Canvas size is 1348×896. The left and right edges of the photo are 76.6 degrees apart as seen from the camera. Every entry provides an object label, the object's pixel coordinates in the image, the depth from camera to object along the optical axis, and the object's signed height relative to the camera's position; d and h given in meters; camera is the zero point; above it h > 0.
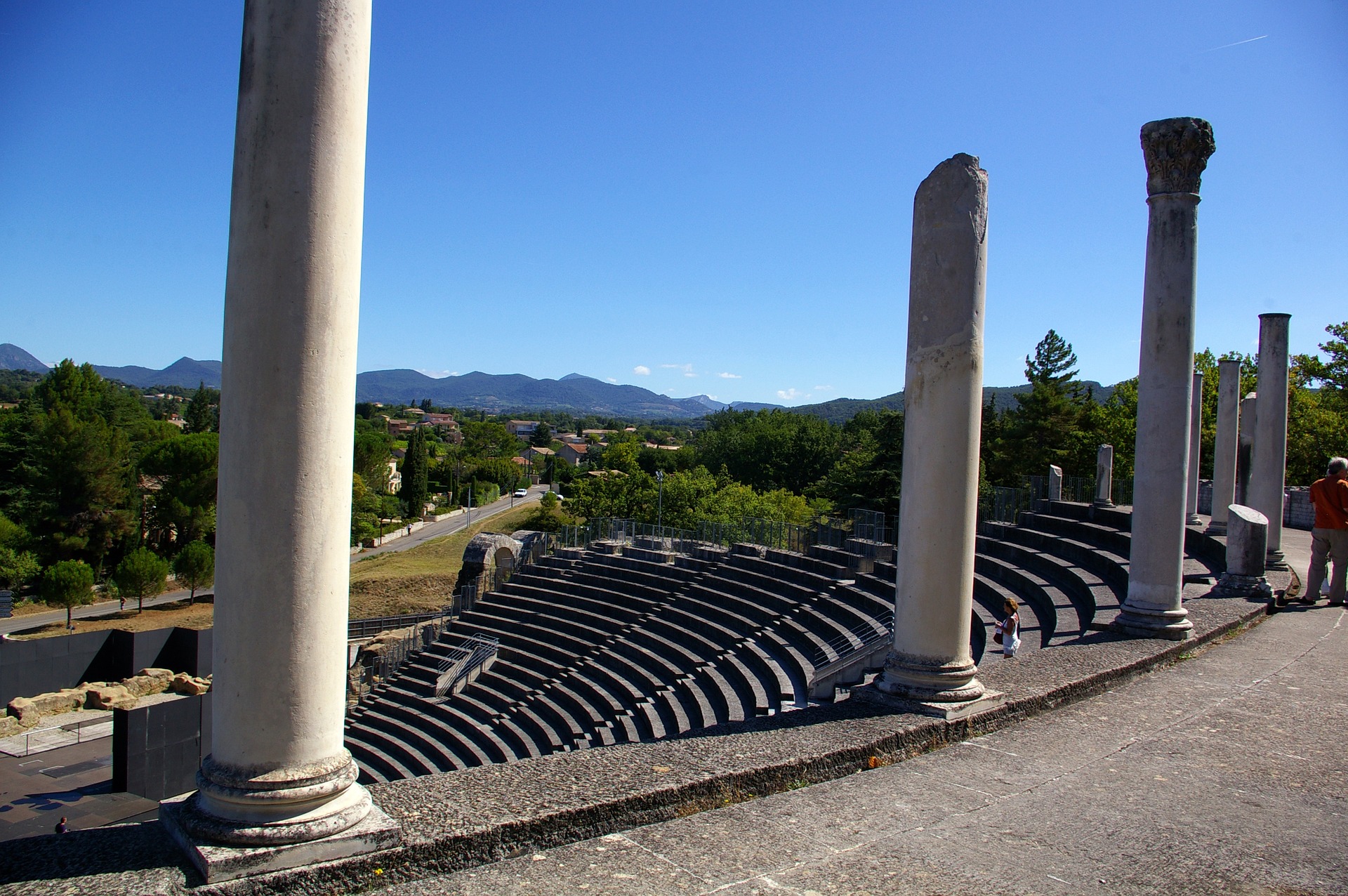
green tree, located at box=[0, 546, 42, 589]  45.72 -8.44
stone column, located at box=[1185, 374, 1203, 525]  18.19 +0.27
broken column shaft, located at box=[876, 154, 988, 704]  6.16 +0.08
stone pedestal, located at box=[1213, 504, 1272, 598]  10.80 -1.14
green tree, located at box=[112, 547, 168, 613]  42.88 -7.92
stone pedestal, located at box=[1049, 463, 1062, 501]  19.50 -0.57
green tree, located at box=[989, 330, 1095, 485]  48.88 +1.62
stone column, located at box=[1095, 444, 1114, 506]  18.72 -0.33
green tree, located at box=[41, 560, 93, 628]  40.25 -8.08
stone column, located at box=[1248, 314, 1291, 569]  13.20 +0.64
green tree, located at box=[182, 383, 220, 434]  90.50 +0.45
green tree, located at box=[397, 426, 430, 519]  86.62 -4.91
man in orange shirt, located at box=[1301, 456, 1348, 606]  10.78 -0.76
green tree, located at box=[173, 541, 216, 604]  45.88 -7.82
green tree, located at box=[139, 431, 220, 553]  54.94 -4.22
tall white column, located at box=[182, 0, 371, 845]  3.66 +0.01
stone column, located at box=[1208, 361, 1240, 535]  16.62 +0.54
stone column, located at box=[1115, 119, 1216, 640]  8.66 +0.93
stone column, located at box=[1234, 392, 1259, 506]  16.92 +0.44
